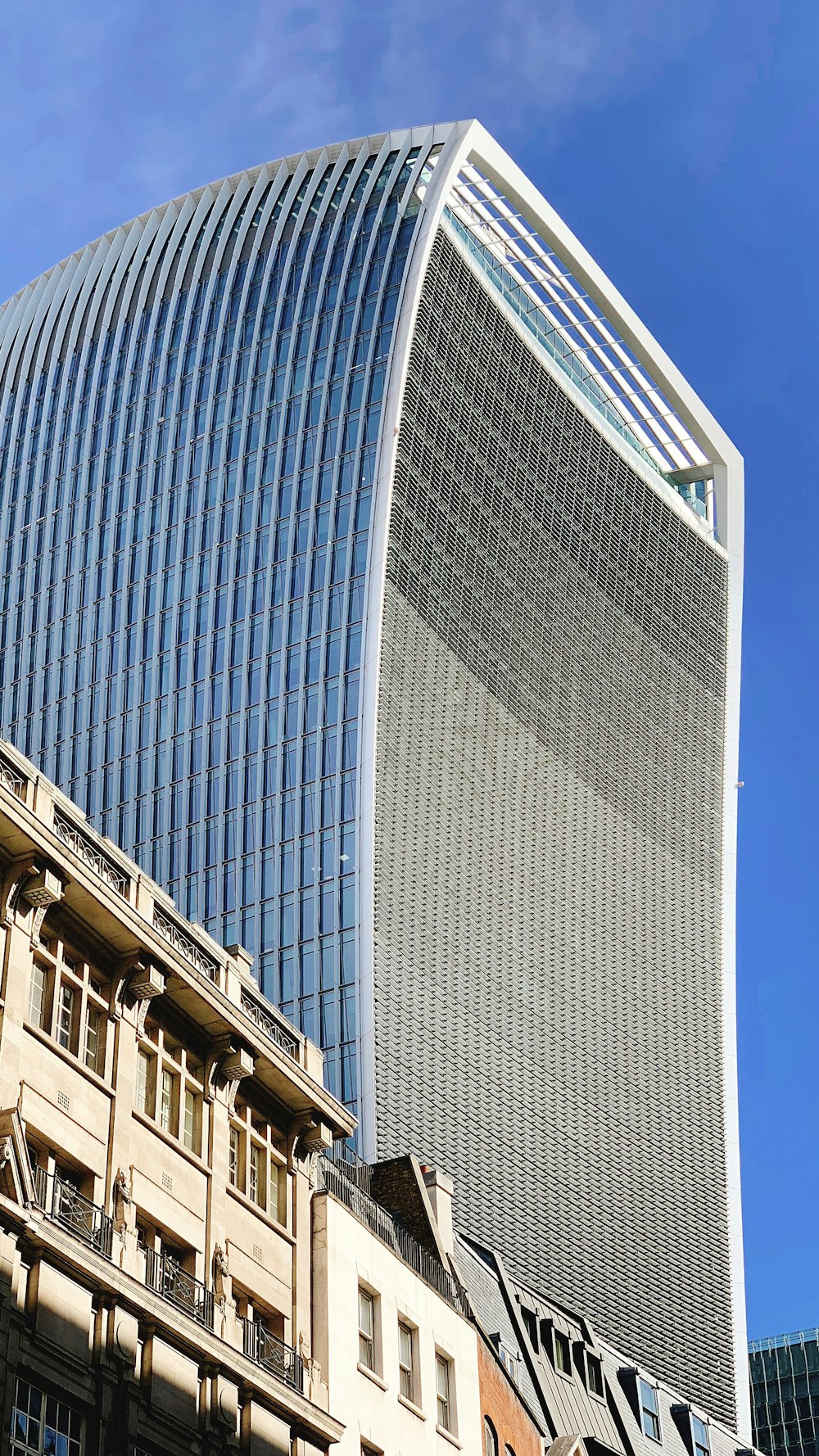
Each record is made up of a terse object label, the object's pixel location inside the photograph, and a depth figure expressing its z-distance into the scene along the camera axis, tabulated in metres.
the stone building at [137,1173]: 31.30
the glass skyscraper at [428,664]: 120.00
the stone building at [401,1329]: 42.25
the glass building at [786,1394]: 150.50
